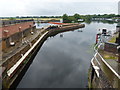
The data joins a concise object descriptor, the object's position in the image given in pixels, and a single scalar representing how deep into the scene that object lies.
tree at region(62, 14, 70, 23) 91.79
